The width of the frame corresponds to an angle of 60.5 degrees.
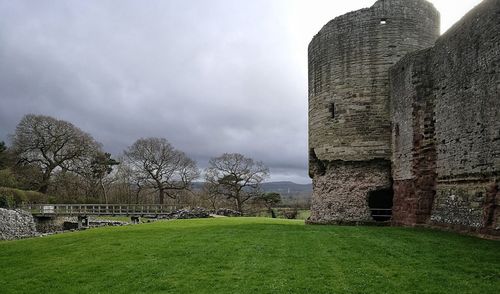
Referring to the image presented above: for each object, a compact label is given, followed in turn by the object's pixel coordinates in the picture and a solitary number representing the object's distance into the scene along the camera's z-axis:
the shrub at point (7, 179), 38.41
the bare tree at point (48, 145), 43.66
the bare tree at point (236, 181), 44.25
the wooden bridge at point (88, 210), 35.44
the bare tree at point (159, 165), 46.72
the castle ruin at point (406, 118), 9.62
